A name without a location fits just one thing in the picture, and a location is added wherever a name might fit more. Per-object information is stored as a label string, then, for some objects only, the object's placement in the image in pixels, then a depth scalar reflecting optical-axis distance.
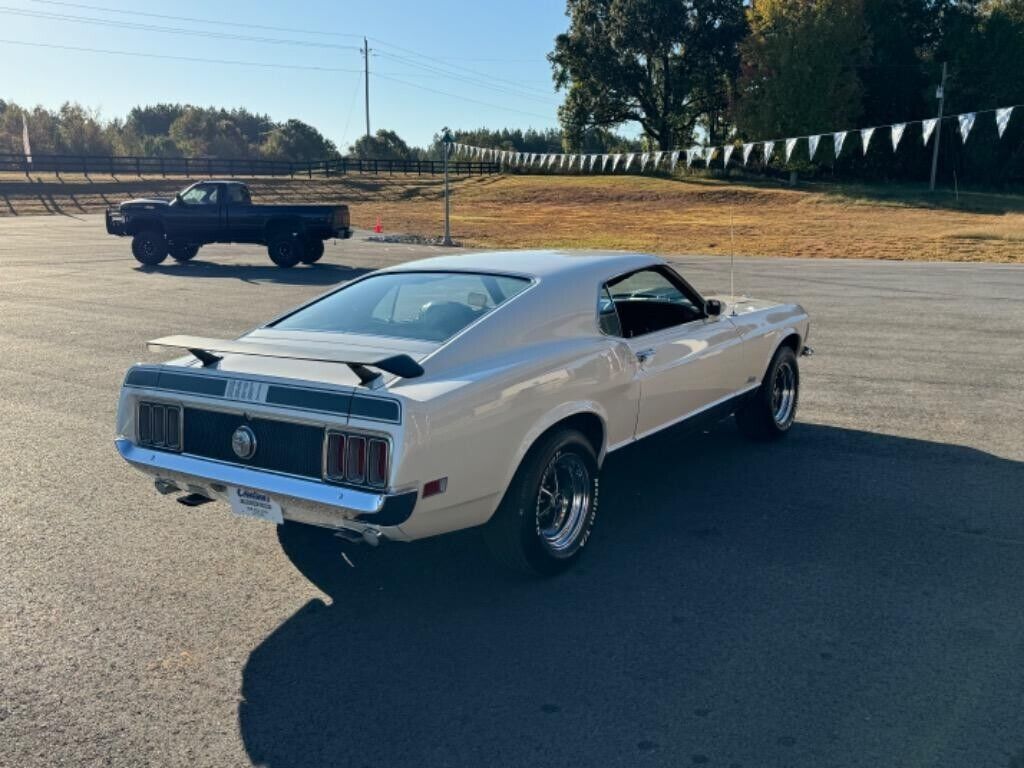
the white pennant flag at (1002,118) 27.47
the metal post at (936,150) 41.59
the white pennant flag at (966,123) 29.37
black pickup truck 20.12
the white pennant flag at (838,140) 37.06
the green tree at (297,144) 114.38
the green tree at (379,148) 88.69
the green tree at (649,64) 64.62
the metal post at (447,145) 26.42
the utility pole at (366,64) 90.75
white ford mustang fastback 3.54
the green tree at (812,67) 54.31
